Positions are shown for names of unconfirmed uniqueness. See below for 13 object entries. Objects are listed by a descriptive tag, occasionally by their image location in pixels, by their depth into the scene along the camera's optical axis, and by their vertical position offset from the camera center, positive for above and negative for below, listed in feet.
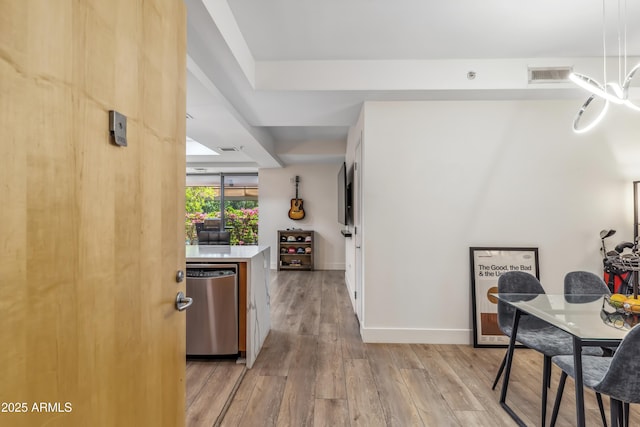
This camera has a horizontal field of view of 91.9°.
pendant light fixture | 5.57 +2.48
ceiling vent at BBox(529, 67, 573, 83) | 9.12 +4.11
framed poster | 9.67 -1.86
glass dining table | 4.71 -1.88
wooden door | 2.01 +0.02
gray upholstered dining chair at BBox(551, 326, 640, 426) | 4.30 -2.36
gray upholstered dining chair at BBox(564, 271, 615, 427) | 7.28 -1.72
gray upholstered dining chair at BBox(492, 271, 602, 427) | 6.26 -2.67
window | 25.29 +1.08
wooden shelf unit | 21.97 -2.31
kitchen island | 8.43 -2.15
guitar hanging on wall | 22.47 +0.42
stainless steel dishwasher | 8.41 -2.56
